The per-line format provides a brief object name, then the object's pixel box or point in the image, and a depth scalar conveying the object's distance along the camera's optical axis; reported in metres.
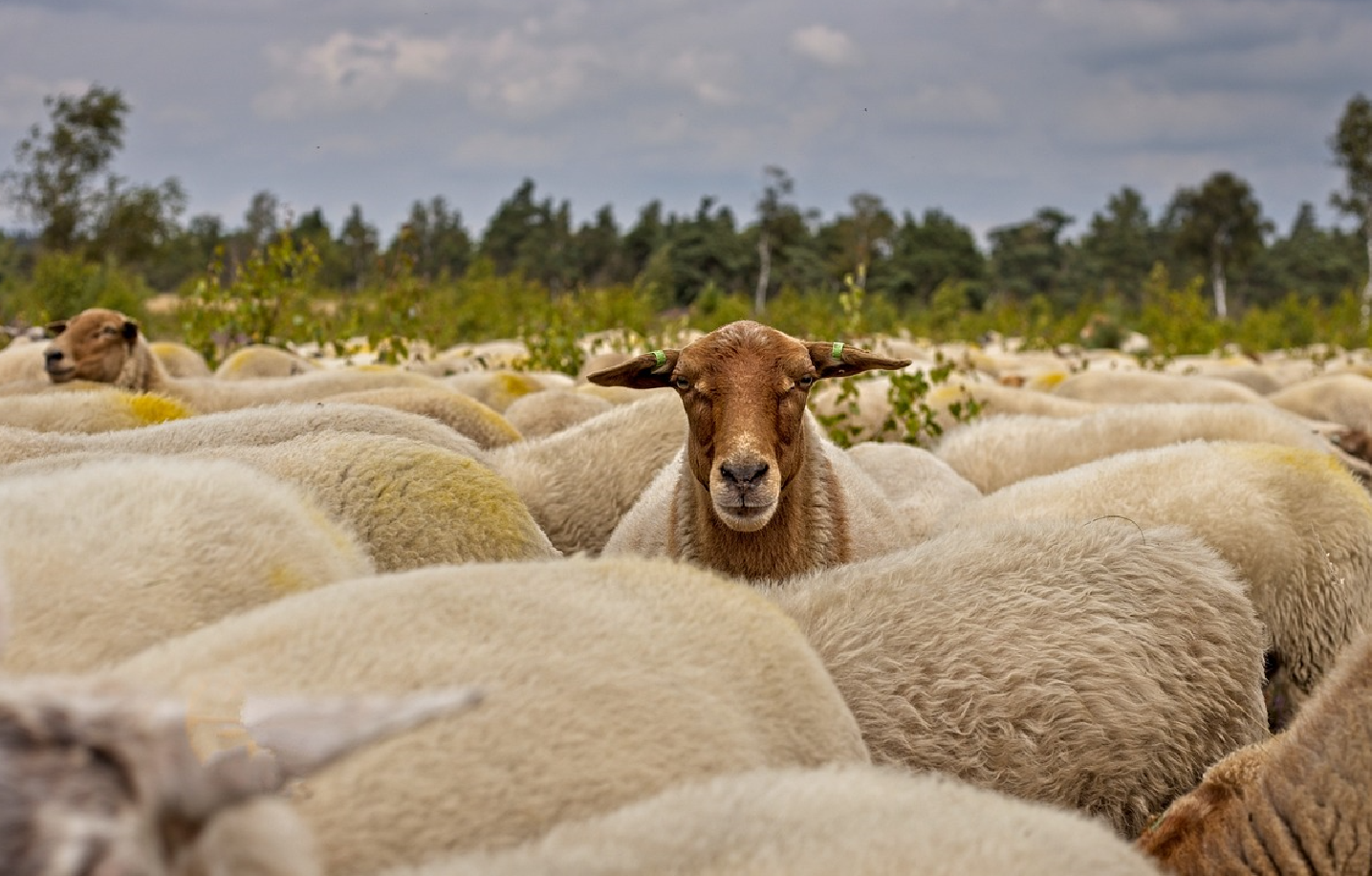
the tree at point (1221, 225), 62.41
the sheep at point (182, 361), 9.91
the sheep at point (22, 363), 8.77
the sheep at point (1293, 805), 2.48
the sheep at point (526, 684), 1.90
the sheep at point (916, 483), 5.84
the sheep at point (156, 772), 1.40
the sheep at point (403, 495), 3.74
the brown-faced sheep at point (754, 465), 4.46
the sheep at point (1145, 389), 10.97
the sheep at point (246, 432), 4.36
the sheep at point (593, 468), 5.90
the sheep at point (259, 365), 10.04
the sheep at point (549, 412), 7.79
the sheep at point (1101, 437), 6.96
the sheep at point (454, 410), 6.63
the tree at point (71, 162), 41.41
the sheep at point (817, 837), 1.75
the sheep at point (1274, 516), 4.68
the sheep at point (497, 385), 8.95
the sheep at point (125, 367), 7.67
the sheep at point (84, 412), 5.55
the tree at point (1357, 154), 51.03
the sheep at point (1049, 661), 3.15
